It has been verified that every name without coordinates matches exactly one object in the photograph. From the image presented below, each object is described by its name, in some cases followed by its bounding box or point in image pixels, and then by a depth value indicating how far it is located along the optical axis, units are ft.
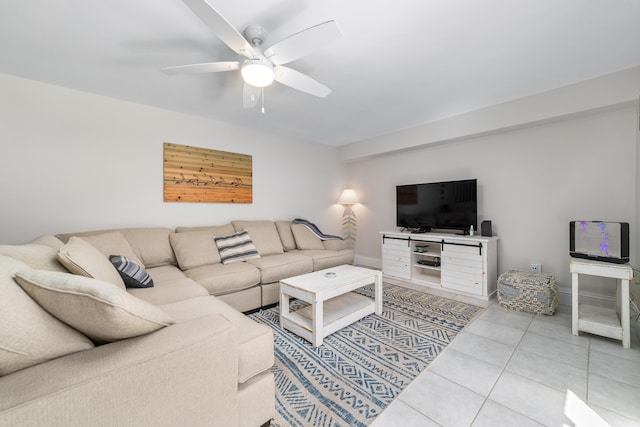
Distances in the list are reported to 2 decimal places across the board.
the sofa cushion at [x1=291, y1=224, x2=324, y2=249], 12.37
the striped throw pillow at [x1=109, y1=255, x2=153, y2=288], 6.13
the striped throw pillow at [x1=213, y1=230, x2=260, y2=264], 9.35
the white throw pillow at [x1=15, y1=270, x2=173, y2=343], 2.57
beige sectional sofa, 2.27
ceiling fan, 4.37
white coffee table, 6.56
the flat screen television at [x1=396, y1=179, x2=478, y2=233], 10.75
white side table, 6.18
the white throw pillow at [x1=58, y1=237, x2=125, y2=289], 4.02
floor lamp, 16.46
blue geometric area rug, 4.51
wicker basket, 8.04
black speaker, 10.33
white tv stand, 9.66
